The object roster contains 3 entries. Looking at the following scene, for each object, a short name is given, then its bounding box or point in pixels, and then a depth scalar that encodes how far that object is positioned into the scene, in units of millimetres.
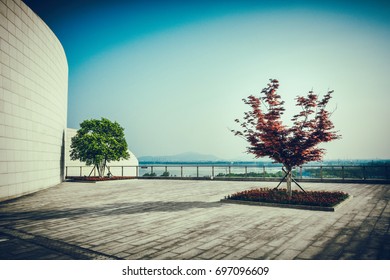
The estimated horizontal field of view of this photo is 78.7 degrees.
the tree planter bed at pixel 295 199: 8398
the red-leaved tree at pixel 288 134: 9672
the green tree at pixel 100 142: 23234
